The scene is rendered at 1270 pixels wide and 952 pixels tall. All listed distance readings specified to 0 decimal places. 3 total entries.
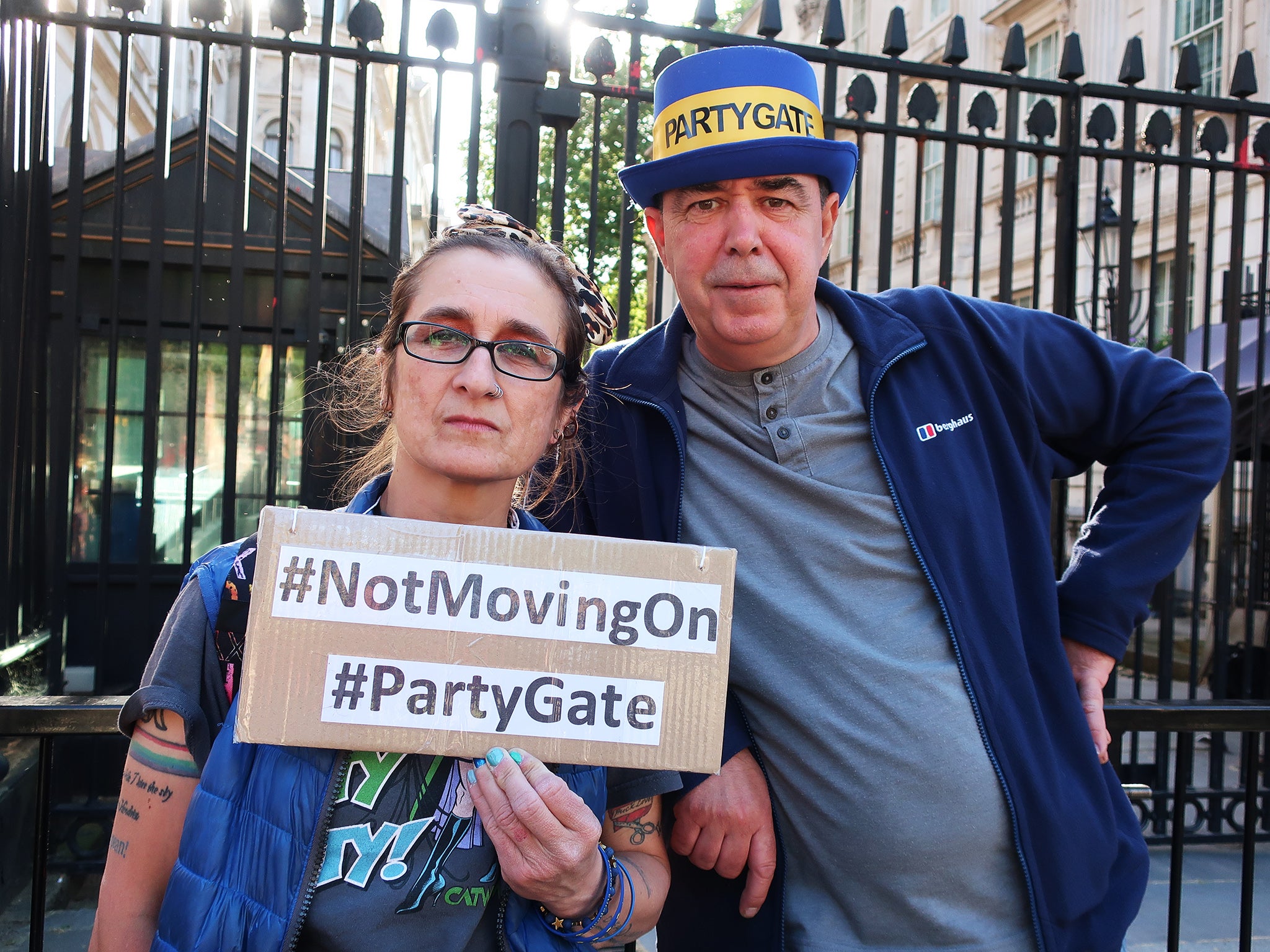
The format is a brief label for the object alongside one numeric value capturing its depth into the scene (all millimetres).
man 1774
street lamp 3717
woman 1351
